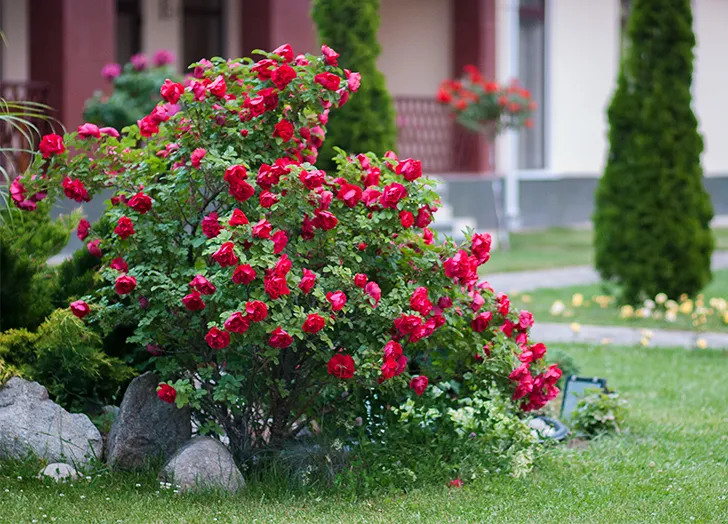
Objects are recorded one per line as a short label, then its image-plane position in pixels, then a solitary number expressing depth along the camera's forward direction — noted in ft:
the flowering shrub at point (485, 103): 111.55
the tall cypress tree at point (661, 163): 69.82
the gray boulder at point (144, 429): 31.91
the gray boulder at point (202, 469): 30.14
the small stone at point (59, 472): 30.83
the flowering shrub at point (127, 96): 85.05
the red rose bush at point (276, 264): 29.58
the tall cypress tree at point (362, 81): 66.95
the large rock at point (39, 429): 31.65
